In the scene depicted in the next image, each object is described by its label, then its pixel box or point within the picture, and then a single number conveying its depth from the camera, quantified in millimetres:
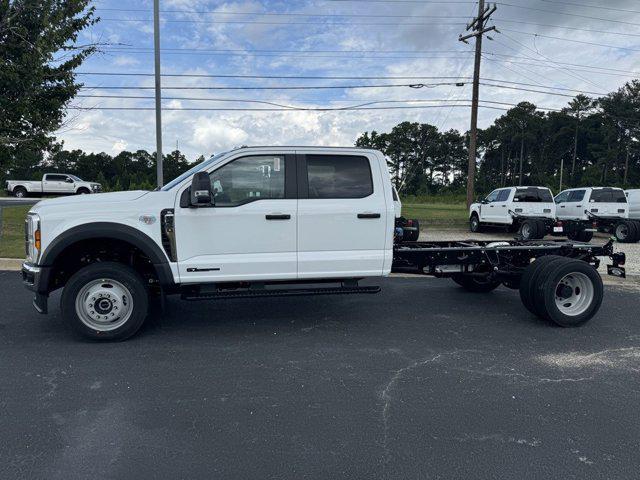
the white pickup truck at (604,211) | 15556
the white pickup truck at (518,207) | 16906
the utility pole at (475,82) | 22938
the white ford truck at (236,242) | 4746
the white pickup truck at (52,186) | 33250
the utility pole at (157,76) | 13797
